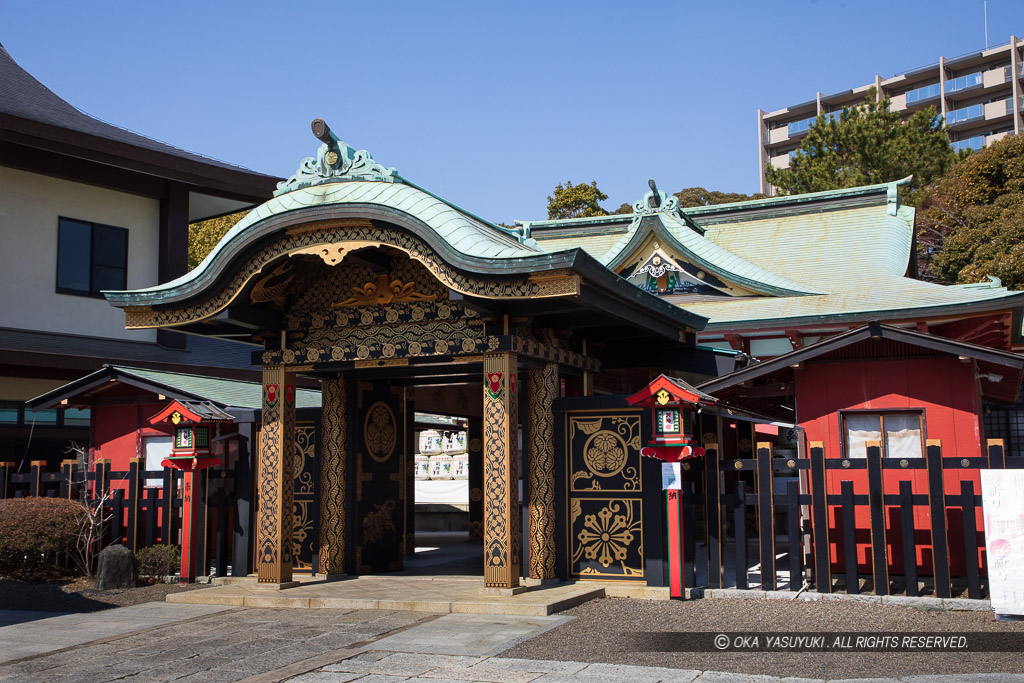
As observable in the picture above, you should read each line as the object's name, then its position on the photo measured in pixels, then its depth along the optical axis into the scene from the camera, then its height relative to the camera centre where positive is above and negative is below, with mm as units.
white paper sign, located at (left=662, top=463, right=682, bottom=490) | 9984 -183
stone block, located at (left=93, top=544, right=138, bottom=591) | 12117 -1393
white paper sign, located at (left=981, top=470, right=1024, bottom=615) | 8508 -774
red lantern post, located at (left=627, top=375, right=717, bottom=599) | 9977 +242
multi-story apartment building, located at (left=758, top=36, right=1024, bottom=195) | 70625 +30319
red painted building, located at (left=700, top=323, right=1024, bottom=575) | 10484 +679
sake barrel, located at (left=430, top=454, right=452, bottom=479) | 41500 -227
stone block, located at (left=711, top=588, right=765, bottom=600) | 9883 -1504
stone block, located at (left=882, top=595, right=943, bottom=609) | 9055 -1475
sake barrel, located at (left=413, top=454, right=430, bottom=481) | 42000 -261
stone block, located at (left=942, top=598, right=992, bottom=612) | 8898 -1477
